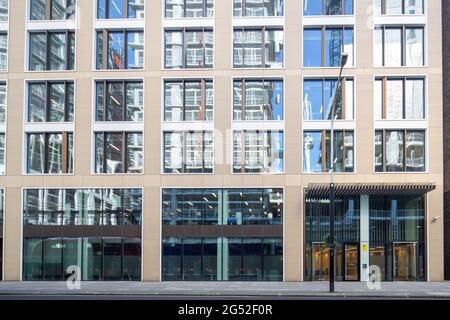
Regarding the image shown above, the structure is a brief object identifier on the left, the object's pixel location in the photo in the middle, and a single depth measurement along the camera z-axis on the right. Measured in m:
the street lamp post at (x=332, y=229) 28.68
